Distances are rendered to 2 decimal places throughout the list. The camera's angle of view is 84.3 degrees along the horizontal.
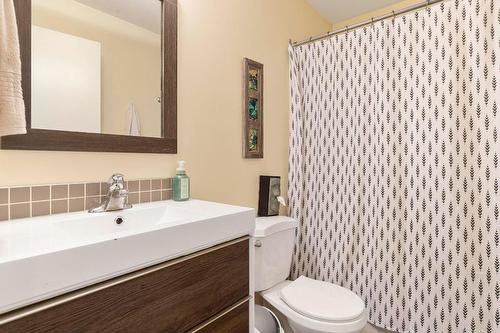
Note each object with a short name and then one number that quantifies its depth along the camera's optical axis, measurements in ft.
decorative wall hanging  5.66
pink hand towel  2.41
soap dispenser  4.17
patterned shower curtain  4.55
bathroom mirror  3.11
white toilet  4.18
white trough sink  1.71
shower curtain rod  4.99
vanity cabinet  1.86
